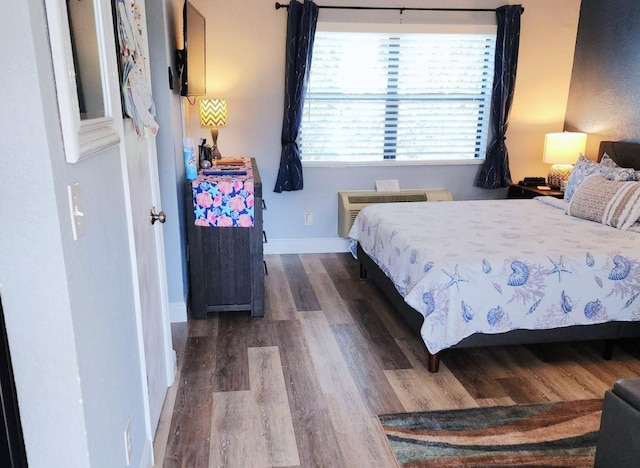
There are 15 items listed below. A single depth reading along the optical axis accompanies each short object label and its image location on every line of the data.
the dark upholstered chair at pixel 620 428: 1.68
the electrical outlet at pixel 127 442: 1.59
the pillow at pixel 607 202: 3.17
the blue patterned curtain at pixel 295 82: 4.12
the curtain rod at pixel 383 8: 4.16
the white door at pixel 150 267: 1.89
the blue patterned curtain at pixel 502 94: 4.40
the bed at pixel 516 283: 2.54
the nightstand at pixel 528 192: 4.38
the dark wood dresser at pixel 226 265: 3.19
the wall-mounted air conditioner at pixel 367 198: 4.49
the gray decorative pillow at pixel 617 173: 3.48
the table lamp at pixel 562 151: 4.41
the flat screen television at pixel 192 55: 2.98
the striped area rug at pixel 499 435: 2.04
